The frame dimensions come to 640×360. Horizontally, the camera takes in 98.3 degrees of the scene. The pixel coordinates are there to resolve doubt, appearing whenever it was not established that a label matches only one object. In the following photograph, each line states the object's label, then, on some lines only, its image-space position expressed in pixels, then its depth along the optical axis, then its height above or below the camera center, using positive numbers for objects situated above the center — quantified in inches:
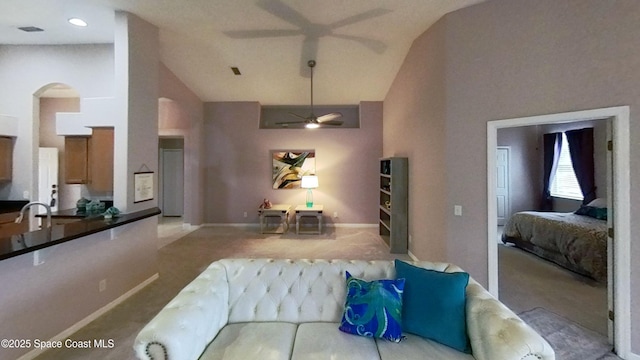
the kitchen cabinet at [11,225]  131.4 -22.2
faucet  91.4 -12.0
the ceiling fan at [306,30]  141.5 +89.8
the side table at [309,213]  255.4 -29.9
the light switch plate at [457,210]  132.3 -14.1
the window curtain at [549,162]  248.1 +17.6
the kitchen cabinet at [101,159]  148.0 +11.9
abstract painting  286.7 +15.2
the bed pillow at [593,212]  175.6 -20.5
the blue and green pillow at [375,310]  65.6 -31.7
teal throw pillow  62.9 -30.2
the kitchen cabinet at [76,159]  163.0 +12.9
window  231.3 +0.7
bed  142.0 -33.8
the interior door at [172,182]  345.7 -1.8
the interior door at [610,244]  93.7 -21.9
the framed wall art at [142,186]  141.3 -2.9
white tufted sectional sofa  52.8 -31.9
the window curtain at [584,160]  213.9 +16.3
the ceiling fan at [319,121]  183.8 +40.3
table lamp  265.0 -1.3
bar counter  79.3 -18.4
